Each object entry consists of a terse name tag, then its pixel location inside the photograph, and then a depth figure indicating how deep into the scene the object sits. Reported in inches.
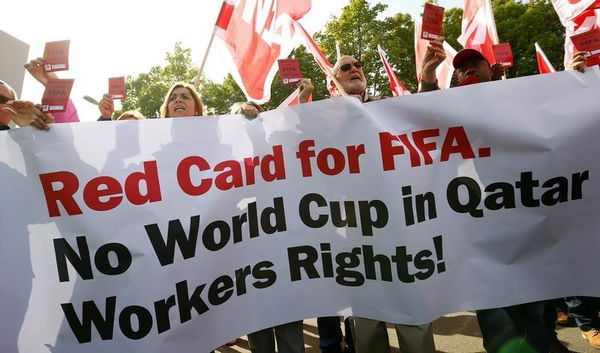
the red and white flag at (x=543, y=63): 191.1
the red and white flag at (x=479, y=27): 196.2
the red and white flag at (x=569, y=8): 130.3
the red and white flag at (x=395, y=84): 228.8
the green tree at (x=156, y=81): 1129.4
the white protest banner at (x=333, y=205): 84.8
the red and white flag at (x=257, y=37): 130.7
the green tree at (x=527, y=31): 741.9
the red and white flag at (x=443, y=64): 233.3
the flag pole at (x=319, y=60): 101.7
